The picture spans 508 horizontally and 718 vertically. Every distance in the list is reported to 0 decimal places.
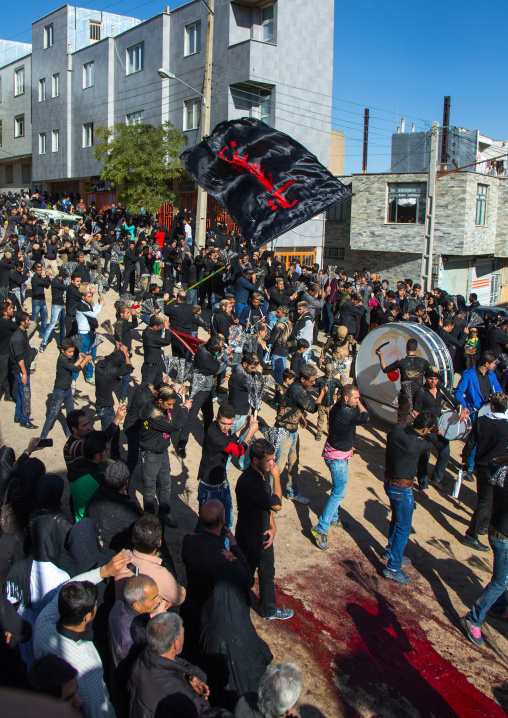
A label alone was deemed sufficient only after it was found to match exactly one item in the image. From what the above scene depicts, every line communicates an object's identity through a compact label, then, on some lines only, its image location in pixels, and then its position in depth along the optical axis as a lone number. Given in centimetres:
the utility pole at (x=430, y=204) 2006
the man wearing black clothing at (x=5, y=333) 928
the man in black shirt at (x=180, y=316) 1041
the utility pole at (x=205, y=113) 1784
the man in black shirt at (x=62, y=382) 843
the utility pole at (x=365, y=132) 5194
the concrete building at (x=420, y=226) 2788
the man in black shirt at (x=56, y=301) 1216
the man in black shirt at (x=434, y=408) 838
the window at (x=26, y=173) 4625
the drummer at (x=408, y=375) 911
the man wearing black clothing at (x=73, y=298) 1129
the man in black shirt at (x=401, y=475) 612
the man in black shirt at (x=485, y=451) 669
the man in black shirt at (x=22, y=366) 912
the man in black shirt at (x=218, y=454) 616
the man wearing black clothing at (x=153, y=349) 930
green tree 2598
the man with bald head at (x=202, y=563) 418
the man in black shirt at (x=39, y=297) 1224
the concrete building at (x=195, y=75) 2586
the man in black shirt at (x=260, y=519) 517
